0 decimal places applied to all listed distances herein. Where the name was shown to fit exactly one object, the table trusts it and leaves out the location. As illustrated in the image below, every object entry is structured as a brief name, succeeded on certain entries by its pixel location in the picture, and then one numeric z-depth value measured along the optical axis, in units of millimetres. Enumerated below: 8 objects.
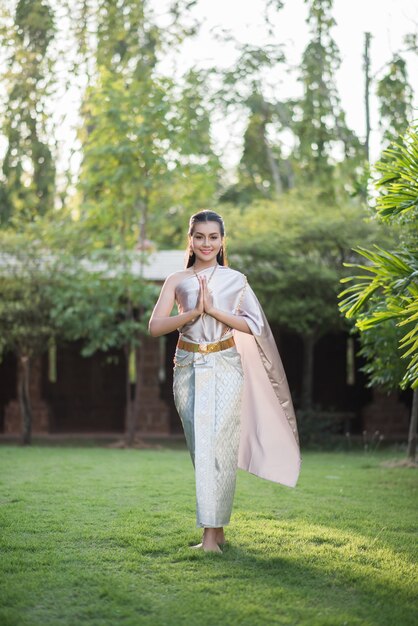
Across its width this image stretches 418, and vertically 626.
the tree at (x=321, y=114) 18953
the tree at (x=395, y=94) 17156
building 14969
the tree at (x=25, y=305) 12859
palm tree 5055
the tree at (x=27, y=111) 19719
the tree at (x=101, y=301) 12531
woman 4766
